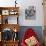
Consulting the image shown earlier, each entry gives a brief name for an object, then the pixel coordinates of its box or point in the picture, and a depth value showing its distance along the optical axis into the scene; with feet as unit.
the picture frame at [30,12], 9.75
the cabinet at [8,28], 9.48
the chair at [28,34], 9.29
